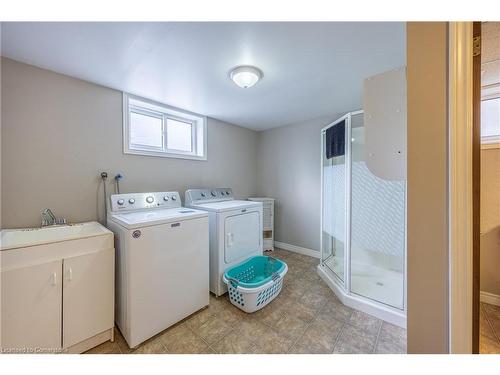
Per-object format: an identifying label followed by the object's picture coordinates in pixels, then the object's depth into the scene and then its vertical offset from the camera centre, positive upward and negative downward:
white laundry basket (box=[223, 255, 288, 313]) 1.69 -0.97
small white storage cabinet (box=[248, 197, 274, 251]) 3.20 -0.62
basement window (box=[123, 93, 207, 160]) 2.03 +0.72
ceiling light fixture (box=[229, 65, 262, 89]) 1.52 +0.94
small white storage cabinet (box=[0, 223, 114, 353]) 1.04 -0.65
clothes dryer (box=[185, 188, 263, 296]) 1.92 -0.49
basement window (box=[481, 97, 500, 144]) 1.72 +0.63
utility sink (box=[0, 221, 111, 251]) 1.09 -0.33
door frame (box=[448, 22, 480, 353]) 0.65 -0.02
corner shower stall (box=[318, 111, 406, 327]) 1.81 -0.47
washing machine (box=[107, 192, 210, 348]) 1.33 -0.63
